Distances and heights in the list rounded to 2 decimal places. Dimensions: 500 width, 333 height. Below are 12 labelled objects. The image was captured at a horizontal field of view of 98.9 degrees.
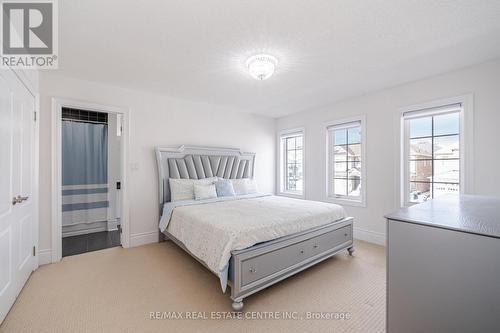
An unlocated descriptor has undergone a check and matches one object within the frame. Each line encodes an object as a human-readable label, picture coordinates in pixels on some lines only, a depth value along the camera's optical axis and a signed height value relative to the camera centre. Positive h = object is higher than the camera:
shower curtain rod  3.90 +0.83
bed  1.91 -0.71
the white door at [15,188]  1.72 -0.21
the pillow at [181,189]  3.31 -0.37
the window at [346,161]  3.70 +0.08
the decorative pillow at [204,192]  3.34 -0.41
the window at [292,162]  4.83 +0.09
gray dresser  0.81 -0.44
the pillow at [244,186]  3.98 -0.39
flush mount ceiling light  2.23 +1.06
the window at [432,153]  2.83 +0.19
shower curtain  3.83 -0.13
